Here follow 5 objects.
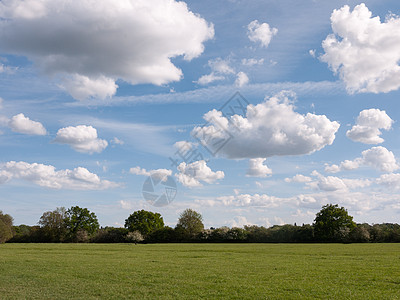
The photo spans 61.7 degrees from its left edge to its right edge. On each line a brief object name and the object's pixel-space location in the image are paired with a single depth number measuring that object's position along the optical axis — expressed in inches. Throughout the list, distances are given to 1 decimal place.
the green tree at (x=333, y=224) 3757.4
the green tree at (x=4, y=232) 3577.8
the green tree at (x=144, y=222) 4525.1
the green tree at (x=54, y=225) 4539.9
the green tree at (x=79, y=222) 4564.2
